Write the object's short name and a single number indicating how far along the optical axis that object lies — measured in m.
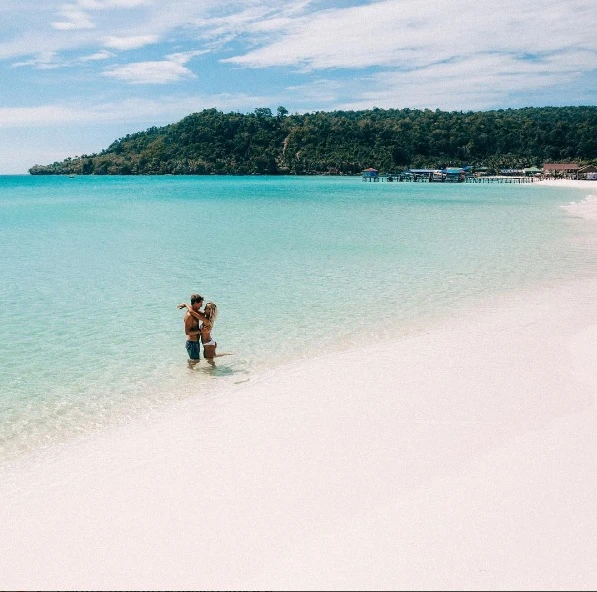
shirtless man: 10.07
